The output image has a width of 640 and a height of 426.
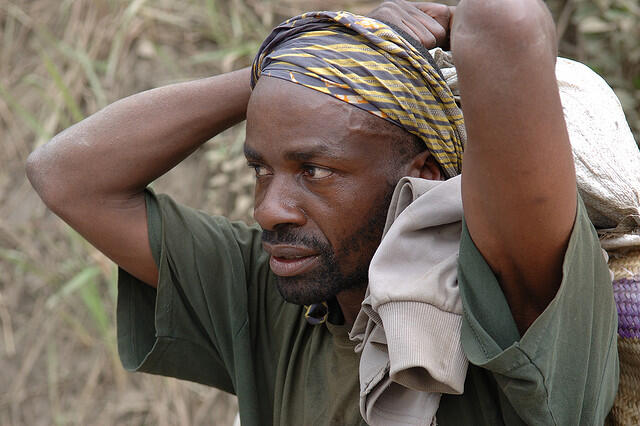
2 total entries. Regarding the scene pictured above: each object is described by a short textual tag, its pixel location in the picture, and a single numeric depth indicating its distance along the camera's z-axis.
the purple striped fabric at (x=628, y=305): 2.69
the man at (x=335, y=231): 2.56
